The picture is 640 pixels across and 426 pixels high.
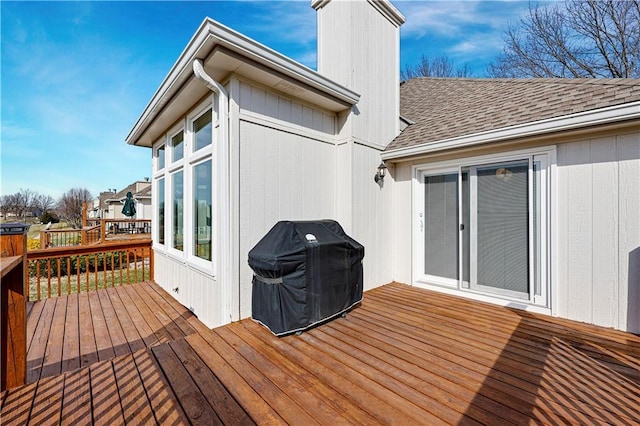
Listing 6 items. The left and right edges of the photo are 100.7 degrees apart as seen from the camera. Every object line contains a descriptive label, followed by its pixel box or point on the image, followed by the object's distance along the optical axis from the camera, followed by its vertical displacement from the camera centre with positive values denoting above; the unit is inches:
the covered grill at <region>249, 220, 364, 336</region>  103.9 -26.6
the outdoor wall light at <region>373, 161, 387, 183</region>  173.7 +23.8
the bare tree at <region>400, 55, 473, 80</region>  500.7 +272.7
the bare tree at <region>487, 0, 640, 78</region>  318.0 +218.3
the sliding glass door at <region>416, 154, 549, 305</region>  132.0 -10.6
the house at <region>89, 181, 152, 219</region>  779.4 +33.0
